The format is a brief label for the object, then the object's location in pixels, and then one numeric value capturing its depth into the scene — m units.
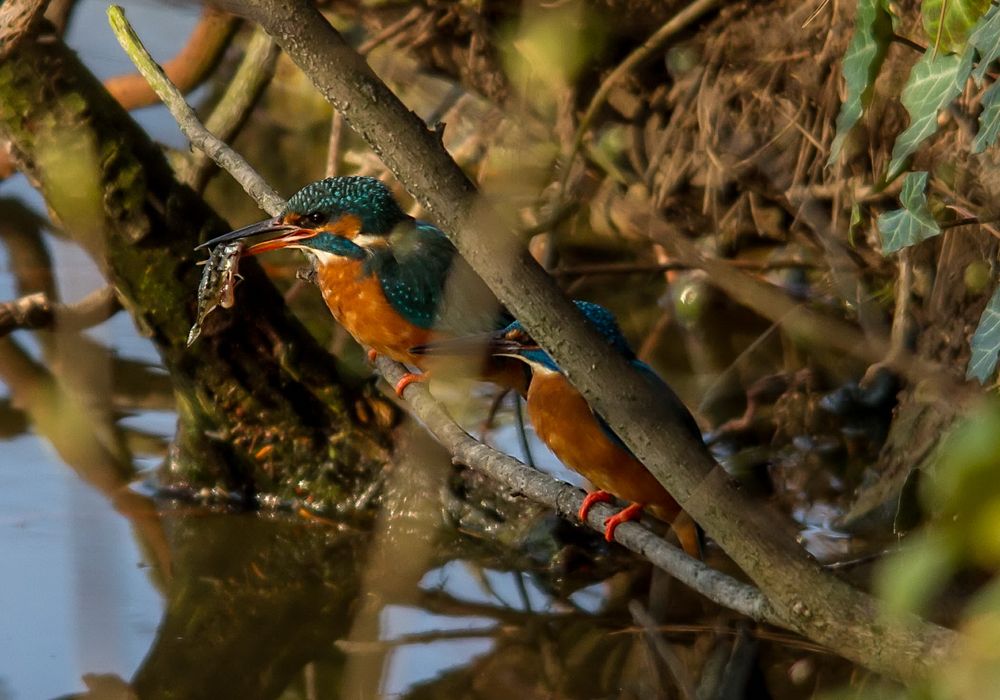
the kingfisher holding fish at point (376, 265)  6.99
